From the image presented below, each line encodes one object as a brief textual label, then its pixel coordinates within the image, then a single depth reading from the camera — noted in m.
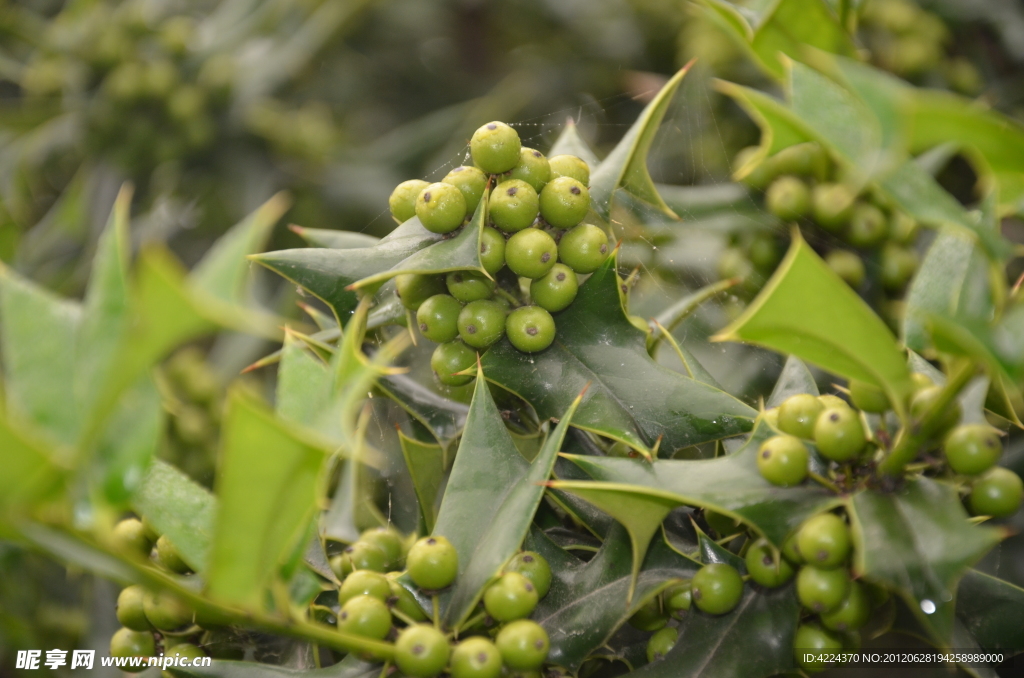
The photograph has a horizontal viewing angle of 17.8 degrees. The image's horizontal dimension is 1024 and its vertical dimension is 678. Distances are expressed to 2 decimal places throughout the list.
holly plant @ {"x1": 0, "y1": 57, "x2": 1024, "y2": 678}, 0.50
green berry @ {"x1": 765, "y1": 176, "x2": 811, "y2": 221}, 0.62
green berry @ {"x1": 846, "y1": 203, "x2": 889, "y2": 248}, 0.62
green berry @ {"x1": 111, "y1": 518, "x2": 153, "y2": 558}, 0.56
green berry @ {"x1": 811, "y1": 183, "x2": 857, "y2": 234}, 0.62
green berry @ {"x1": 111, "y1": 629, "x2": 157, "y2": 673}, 0.57
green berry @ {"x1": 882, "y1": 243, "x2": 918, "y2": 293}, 0.62
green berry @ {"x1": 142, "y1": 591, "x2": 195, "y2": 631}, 0.56
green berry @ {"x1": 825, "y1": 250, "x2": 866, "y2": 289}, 0.63
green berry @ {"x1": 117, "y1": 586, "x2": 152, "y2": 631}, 0.56
